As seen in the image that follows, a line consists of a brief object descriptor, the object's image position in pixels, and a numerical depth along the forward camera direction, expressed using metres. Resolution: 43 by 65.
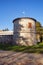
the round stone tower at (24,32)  8.70
